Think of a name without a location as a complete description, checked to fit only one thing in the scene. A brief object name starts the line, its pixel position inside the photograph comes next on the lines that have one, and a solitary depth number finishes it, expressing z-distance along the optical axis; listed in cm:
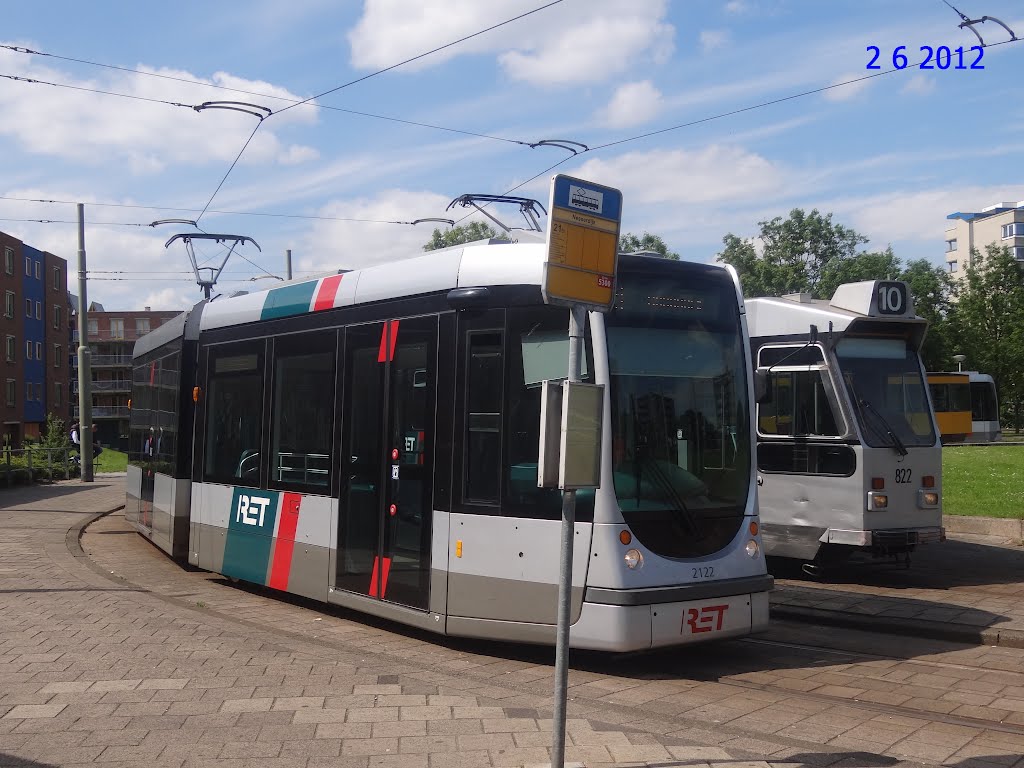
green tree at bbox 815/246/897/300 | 8031
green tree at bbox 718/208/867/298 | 8350
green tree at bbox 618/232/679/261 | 7300
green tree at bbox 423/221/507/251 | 6956
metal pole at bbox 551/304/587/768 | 461
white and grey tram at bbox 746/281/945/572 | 1082
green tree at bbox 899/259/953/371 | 5988
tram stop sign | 473
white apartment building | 10781
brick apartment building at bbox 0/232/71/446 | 6272
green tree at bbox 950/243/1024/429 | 5394
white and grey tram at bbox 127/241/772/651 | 716
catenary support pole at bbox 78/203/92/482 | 2992
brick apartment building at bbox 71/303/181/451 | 9900
